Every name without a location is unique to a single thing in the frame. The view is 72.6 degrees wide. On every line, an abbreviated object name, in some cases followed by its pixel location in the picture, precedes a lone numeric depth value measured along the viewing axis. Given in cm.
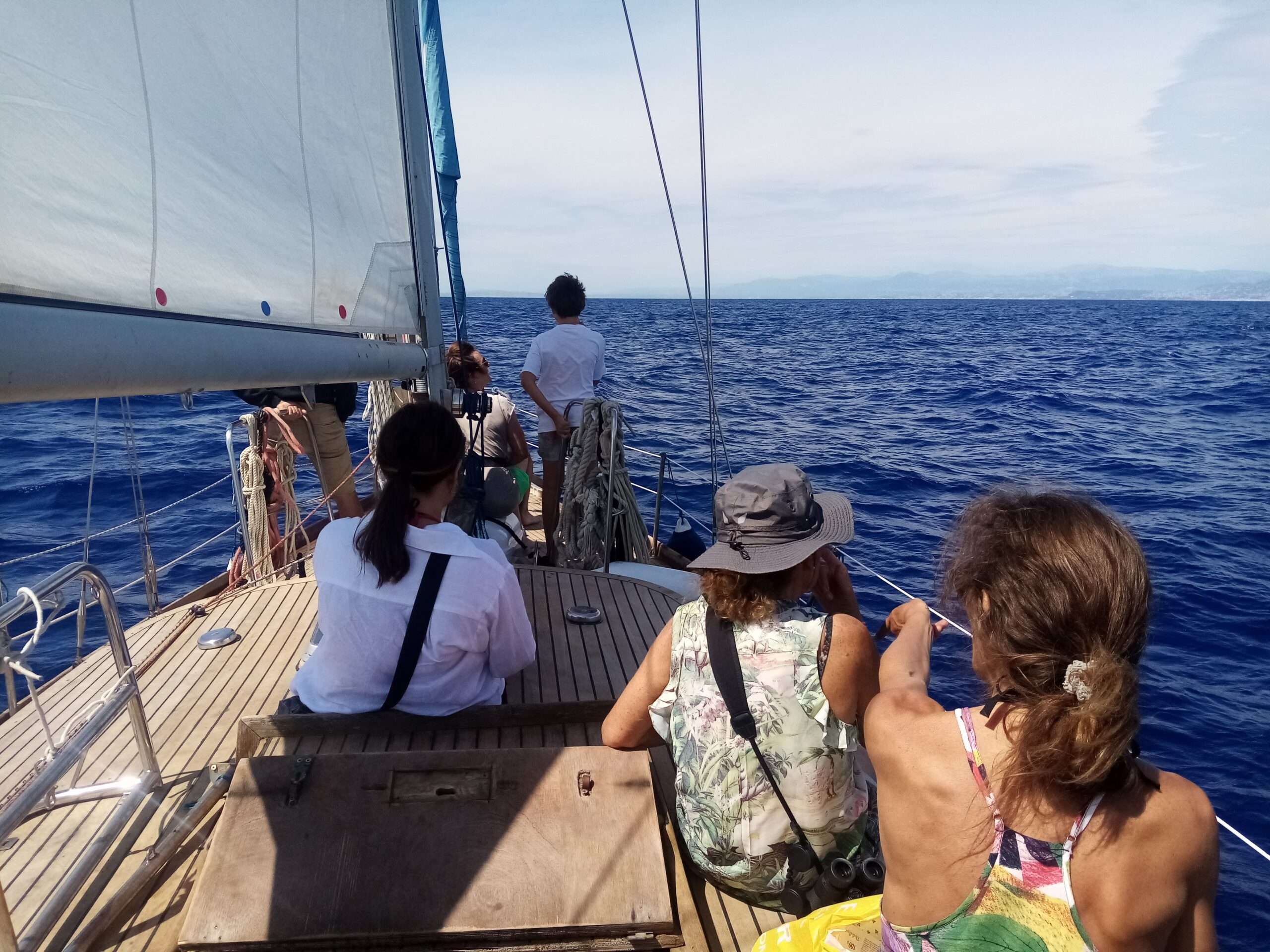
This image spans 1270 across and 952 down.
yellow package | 148
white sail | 133
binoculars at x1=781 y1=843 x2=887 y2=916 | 171
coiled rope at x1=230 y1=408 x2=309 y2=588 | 434
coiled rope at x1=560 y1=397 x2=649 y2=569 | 449
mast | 291
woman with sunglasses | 454
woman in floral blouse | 164
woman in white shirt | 203
